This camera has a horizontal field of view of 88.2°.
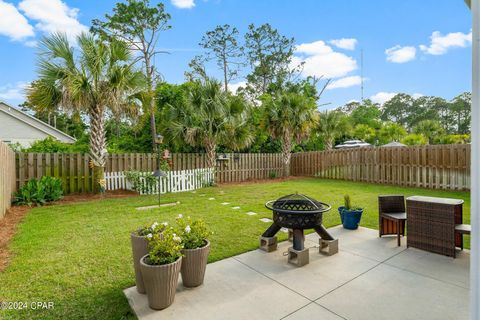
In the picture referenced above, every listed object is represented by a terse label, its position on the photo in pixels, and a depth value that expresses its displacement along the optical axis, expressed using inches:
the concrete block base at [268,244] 138.9
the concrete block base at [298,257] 121.4
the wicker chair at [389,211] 157.8
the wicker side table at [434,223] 126.5
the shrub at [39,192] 258.4
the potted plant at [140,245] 95.7
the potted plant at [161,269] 85.2
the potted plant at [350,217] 176.2
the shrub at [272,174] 558.6
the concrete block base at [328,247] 133.3
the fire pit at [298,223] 120.6
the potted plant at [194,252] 99.6
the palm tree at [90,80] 284.5
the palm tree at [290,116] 490.0
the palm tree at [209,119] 418.3
